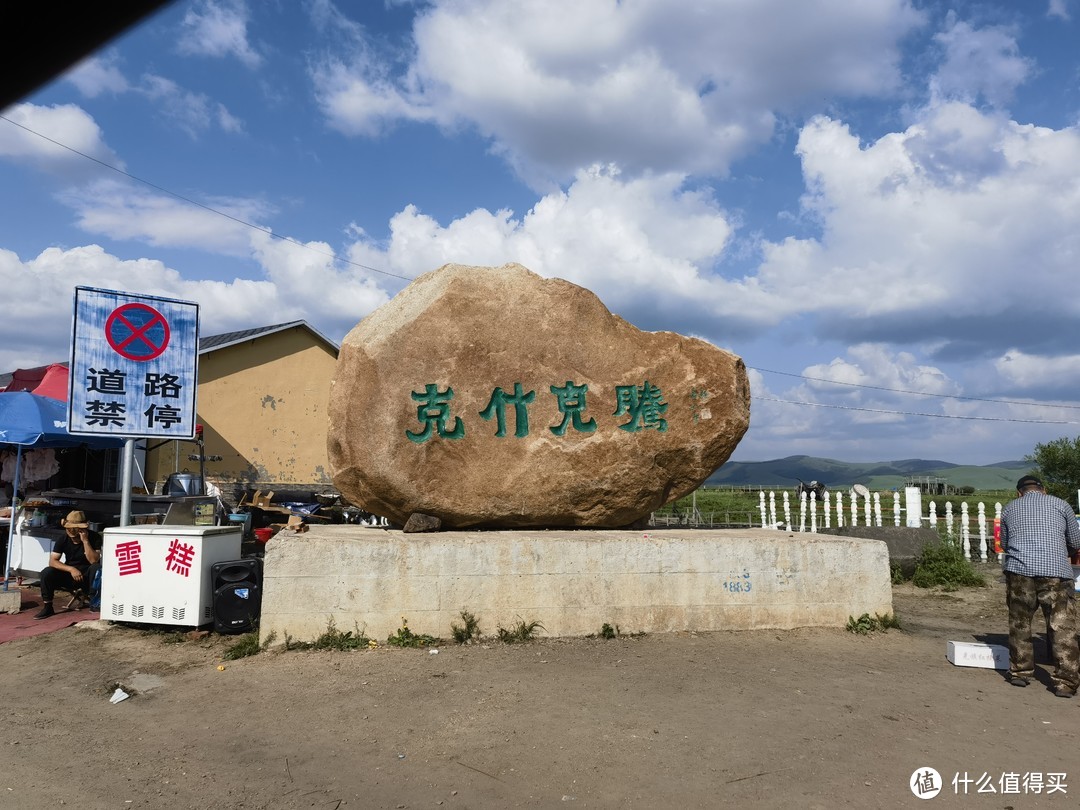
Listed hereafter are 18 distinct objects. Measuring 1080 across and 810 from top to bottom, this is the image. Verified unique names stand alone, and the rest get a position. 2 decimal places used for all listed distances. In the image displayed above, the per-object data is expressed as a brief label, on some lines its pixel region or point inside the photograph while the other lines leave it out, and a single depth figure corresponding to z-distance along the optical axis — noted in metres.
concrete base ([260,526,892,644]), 6.67
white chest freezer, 7.22
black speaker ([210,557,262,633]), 7.13
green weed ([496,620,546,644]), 6.80
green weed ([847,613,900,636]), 7.39
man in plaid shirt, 5.57
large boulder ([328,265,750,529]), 7.12
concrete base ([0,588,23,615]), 8.47
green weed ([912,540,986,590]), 10.41
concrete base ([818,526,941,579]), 10.68
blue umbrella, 10.30
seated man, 8.49
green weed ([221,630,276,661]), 6.45
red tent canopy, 14.28
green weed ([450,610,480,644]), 6.74
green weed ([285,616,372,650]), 6.55
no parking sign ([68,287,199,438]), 8.19
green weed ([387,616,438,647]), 6.64
